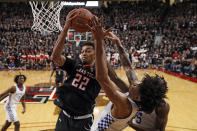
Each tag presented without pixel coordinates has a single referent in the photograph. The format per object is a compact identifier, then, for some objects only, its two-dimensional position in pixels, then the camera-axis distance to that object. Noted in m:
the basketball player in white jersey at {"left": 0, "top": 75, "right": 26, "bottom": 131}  3.17
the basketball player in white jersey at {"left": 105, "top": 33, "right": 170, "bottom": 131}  1.87
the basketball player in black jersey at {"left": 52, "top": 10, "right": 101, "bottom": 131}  1.90
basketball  1.80
